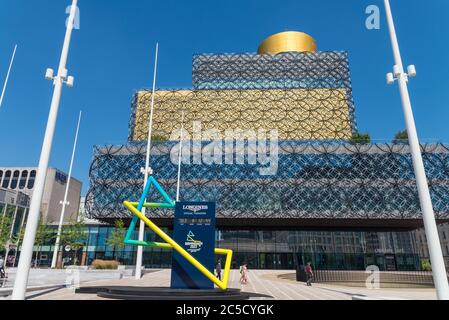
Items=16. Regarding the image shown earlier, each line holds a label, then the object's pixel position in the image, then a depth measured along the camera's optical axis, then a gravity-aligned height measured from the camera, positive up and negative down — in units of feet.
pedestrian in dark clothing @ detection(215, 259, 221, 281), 82.19 -5.38
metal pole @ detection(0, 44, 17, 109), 100.33 +56.30
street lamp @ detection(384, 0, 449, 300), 33.35 +8.54
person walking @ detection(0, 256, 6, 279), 70.63 -5.04
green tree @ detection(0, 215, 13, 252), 112.07 +6.76
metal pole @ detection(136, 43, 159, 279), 88.22 -0.18
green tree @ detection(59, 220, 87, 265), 127.95 +6.58
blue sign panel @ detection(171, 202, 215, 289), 45.47 +1.39
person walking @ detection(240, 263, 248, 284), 77.23 -6.11
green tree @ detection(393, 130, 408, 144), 225.66 +85.90
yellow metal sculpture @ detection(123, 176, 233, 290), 43.34 +0.76
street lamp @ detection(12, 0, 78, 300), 33.06 +8.57
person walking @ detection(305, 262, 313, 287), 71.87 -5.10
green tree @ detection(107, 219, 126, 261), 127.75 +6.15
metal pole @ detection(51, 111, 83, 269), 120.72 +9.42
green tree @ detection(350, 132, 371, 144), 180.95 +77.09
